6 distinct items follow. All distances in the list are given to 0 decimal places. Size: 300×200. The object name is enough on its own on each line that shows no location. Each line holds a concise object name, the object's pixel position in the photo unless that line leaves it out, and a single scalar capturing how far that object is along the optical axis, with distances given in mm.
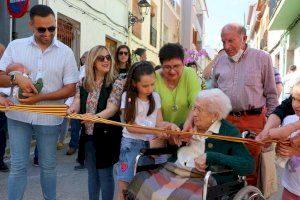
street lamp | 9683
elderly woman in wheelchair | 1733
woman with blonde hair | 2234
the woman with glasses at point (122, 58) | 3818
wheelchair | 1642
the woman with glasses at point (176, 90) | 2198
